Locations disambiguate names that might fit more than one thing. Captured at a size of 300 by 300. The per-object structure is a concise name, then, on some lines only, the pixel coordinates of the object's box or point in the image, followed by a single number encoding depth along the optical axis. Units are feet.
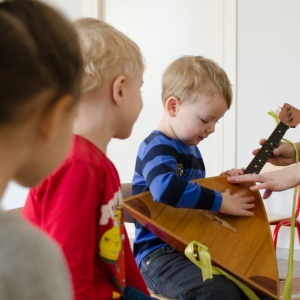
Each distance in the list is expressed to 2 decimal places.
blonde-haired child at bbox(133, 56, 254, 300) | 4.72
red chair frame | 8.97
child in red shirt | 3.02
